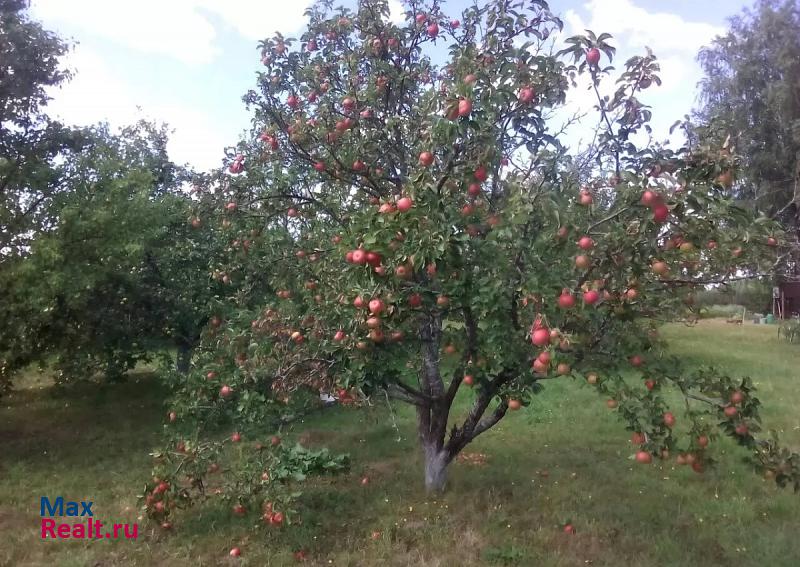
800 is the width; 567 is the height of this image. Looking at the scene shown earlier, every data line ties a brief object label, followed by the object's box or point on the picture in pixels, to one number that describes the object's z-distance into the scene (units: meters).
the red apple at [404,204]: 3.08
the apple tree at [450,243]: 3.15
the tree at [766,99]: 15.41
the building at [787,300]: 25.72
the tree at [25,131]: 7.36
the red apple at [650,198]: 2.91
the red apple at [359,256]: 3.11
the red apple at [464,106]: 3.21
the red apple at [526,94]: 3.82
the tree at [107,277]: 6.99
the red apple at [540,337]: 2.91
